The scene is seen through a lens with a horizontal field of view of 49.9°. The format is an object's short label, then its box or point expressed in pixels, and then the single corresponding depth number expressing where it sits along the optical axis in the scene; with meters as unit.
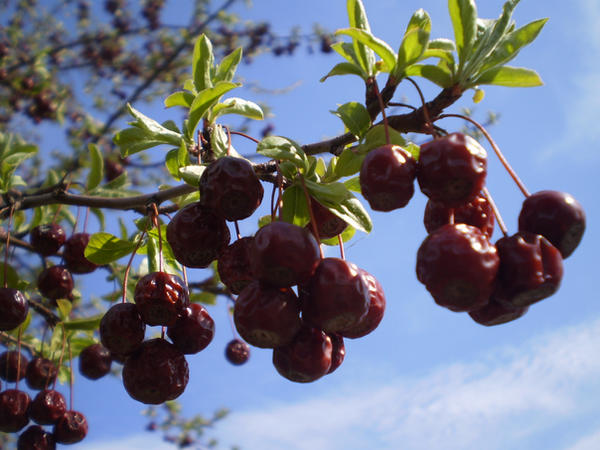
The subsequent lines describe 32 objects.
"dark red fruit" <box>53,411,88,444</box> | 0.23
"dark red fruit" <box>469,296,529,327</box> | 0.12
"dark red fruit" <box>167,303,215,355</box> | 0.17
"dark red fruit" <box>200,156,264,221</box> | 0.15
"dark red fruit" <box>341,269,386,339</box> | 0.14
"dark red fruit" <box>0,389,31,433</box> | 0.23
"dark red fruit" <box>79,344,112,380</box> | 0.26
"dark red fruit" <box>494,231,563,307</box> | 0.11
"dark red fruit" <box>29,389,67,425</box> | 0.23
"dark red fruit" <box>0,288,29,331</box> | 0.21
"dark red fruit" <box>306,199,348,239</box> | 0.16
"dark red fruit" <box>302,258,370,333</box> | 0.13
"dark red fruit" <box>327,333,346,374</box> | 0.14
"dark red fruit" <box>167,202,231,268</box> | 0.15
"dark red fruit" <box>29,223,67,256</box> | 0.28
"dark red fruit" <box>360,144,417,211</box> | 0.12
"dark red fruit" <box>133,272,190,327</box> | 0.16
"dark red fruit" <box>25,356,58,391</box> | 0.26
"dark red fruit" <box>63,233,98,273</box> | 0.27
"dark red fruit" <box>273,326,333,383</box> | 0.13
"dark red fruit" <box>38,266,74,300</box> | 0.26
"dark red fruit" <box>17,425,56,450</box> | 0.23
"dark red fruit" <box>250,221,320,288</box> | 0.13
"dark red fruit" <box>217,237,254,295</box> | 0.15
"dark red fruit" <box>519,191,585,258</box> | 0.12
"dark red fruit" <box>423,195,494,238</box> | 0.14
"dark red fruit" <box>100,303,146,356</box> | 0.16
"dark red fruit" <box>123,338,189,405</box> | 0.16
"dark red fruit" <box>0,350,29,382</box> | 0.28
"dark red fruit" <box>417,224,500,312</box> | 0.11
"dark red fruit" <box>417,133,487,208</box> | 0.12
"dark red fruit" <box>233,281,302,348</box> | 0.13
